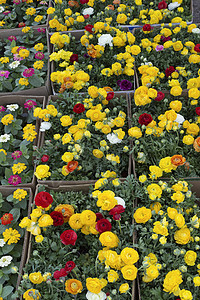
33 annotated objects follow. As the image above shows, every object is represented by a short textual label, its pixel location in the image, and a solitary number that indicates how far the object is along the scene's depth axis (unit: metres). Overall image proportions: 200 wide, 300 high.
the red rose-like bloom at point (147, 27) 2.17
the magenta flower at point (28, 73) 2.08
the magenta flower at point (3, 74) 2.13
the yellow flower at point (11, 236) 1.40
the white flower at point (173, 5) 2.42
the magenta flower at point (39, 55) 2.24
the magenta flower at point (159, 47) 2.11
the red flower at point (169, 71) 1.99
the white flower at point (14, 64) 2.18
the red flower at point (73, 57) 2.13
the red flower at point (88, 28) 2.20
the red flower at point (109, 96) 1.76
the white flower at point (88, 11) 2.43
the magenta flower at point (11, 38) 2.42
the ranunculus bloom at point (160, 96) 1.74
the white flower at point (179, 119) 1.66
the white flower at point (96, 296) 1.12
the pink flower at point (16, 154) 1.70
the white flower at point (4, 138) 1.80
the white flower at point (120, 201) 1.32
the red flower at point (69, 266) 1.11
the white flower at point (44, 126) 1.73
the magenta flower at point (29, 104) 1.91
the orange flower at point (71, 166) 1.48
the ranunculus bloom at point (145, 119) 1.51
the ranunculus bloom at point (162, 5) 2.43
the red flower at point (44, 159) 1.59
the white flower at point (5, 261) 1.33
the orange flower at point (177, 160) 1.35
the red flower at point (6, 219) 1.42
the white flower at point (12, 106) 1.94
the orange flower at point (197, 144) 1.54
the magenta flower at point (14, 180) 1.58
